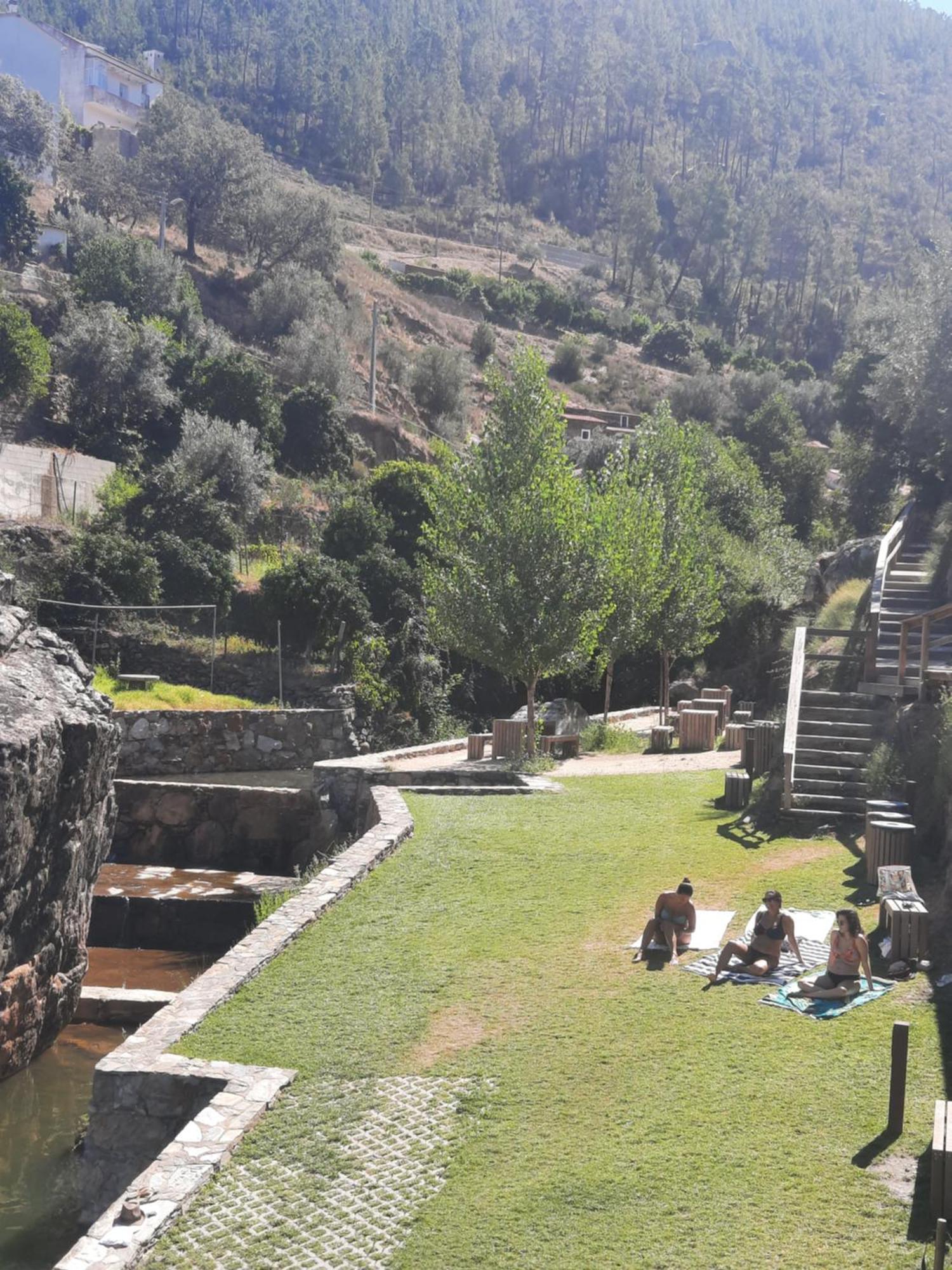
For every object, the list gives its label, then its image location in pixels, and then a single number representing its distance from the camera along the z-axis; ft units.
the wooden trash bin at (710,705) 90.43
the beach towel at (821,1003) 31.83
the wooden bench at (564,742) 83.51
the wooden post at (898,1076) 25.02
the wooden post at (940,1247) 18.99
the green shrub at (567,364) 280.10
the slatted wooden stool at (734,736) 76.79
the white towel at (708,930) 37.14
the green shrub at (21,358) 144.25
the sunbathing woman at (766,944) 34.71
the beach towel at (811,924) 37.50
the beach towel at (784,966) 34.50
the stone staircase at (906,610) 62.28
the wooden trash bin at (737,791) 55.67
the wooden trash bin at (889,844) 41.42
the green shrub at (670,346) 303.68
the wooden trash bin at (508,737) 83.30
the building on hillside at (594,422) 222.89
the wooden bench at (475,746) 84.02
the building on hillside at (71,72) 287.28
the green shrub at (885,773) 49.57
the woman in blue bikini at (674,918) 37.17
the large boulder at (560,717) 90.02
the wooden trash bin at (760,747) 59.82
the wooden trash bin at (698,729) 83.20
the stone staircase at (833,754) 51.60
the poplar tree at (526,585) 77.97
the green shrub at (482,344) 271.49
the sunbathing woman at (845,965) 32.60
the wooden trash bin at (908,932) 34.58
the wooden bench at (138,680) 102.78
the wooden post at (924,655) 51.37
